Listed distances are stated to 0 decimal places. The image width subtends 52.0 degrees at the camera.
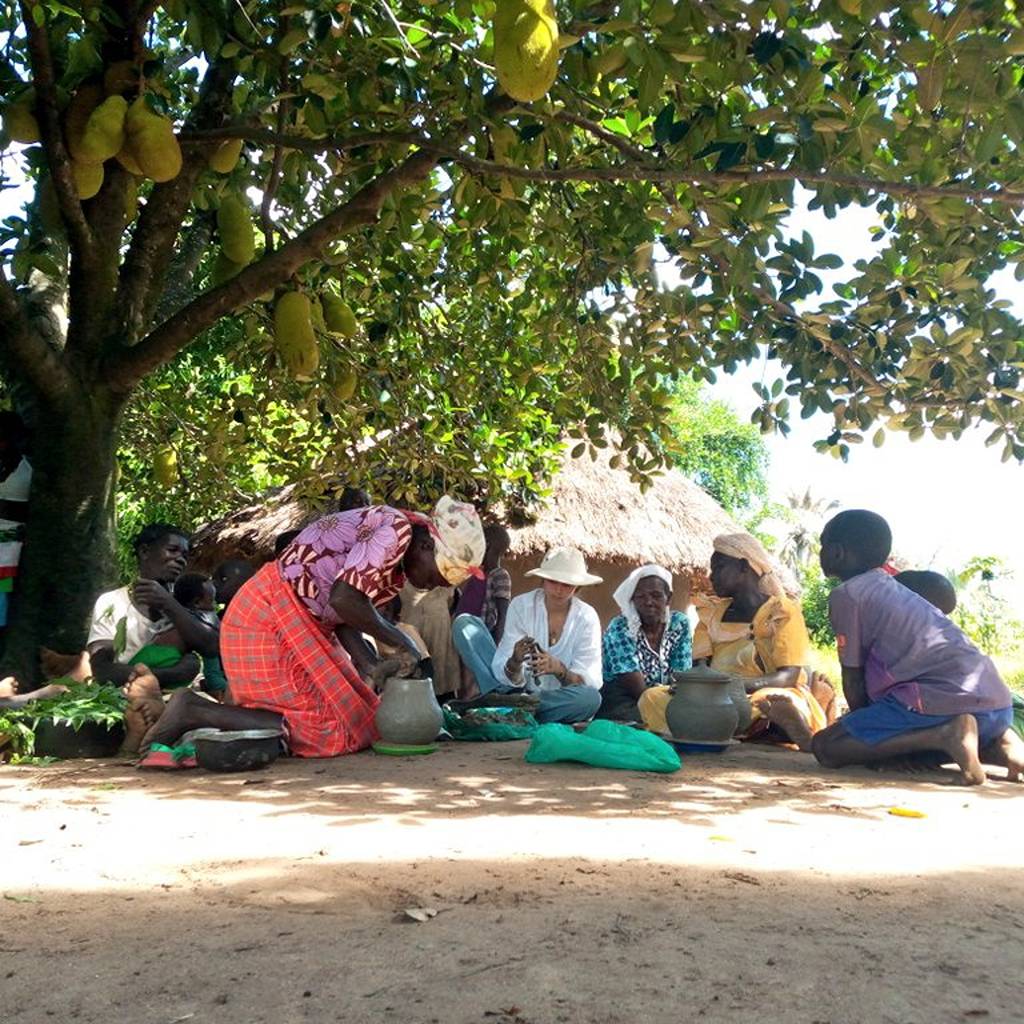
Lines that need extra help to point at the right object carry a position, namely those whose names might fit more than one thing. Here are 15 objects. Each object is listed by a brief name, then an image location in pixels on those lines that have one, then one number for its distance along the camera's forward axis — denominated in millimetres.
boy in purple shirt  4633
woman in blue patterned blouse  6484
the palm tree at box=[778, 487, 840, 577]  29281
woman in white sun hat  6168
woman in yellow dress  5727
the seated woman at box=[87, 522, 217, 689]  5613
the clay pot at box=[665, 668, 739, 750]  5160
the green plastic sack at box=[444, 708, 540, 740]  5762
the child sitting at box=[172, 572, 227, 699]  6289
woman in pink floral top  4633
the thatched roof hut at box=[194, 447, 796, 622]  10750
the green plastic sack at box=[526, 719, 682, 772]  4613
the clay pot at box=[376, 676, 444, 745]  4934
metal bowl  4383
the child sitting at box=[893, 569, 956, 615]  5922
